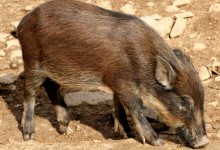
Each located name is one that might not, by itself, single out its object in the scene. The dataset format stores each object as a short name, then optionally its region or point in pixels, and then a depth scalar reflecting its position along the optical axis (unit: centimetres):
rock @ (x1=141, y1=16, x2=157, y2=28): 1831
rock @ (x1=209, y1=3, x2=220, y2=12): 1867
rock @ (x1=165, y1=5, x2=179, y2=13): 1908
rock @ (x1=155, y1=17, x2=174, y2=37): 1806
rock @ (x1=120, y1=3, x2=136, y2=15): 1914
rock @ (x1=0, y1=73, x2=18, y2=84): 1652
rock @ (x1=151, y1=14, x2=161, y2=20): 1866
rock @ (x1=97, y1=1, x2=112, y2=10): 1942
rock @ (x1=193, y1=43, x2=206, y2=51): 1748
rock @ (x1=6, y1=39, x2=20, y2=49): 1819
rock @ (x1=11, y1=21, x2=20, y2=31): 1882
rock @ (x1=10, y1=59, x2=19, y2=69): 1716
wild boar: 1234
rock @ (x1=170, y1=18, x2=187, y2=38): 1805
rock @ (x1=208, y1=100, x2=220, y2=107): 1491
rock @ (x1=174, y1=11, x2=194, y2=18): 1860
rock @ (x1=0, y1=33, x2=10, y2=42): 1855
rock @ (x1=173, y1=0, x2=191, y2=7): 1930
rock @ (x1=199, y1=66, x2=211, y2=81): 1617
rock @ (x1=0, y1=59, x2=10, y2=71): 1718
